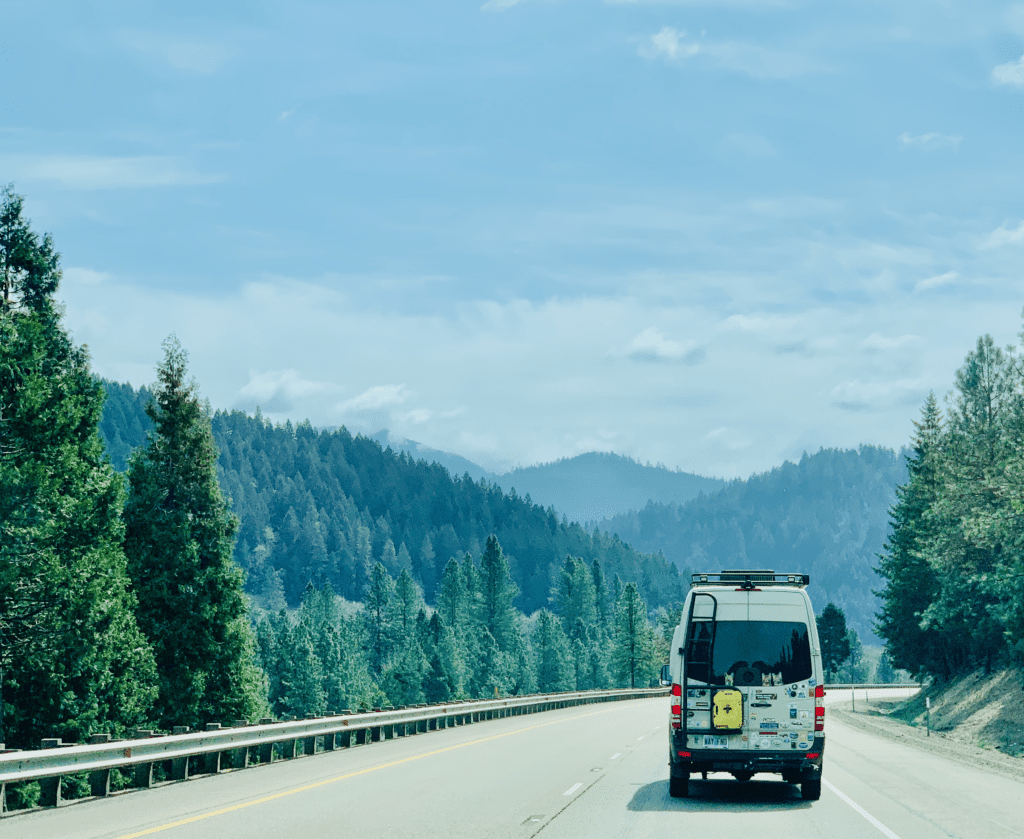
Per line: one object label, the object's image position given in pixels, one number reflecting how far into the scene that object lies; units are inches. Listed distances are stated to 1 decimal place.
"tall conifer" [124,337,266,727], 1664.6
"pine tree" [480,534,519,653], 6496.1
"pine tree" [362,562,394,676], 6225.4
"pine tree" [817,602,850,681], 6648.6
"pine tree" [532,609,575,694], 6043.3
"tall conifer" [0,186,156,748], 1288.1
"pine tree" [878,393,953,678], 2613.2
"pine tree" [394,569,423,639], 6210.6
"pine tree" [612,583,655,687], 4911.4
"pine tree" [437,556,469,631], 6160.4
